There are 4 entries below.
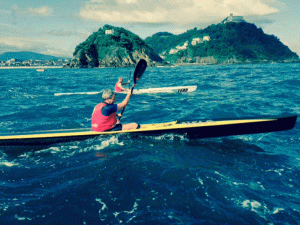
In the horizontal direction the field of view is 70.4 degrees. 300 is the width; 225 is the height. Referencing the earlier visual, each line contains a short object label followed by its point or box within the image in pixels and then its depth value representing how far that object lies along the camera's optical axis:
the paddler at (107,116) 6.27
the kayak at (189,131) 6.73
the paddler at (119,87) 14.93
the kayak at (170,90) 17.17
